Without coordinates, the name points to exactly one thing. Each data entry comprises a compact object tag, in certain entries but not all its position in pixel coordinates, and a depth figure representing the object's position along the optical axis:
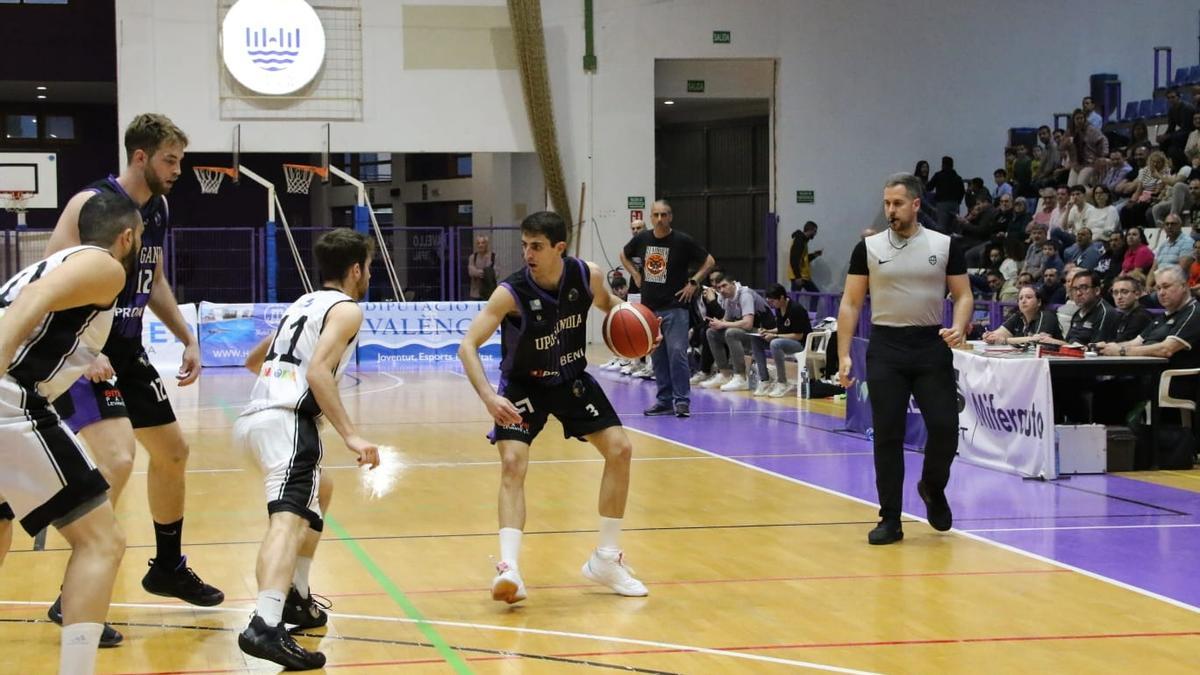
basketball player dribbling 5.91
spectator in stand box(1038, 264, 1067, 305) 16.63
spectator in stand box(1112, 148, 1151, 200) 19.39
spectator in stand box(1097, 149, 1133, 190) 20.20
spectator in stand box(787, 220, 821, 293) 25.34
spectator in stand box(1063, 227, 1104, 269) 17.48
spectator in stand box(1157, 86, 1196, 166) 19.58
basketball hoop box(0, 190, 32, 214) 23.20
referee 7.28
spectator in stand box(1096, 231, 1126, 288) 17.20
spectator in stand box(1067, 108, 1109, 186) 21.06
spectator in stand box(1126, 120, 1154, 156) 20.65
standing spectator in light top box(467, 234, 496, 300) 23.86
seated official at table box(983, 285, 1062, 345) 11.41
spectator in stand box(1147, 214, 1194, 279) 16.36
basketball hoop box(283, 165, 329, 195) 24.23
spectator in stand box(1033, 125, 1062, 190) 22.12
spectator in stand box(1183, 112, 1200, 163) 18.55
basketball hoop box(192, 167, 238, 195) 23.77
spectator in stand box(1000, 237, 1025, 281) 19.03
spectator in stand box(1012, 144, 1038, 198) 22.80
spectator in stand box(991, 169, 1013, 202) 23.08
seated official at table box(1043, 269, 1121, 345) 10.58
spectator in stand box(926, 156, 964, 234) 24.16
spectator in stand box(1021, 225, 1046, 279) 17.75
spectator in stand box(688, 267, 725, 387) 16.70
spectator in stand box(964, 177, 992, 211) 23.06
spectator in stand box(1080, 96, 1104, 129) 21.58
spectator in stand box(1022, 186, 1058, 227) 20.36
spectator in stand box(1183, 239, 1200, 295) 14.98
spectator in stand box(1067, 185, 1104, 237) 18.73
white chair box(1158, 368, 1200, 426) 9.91
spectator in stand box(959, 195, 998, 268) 21.67
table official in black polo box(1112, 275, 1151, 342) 10.37
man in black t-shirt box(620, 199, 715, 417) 13.05
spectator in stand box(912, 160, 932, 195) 25.39
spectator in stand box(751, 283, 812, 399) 15.53
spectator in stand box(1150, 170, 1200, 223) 17.69
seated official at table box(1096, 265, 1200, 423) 9.97
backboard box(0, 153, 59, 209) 23.81
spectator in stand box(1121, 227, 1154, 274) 16.62
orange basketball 6.62
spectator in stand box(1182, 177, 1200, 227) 17.05
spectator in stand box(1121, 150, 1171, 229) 18.58
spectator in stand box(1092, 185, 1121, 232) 18.52
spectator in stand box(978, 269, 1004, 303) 18.57
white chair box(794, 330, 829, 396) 15.30
